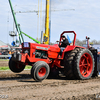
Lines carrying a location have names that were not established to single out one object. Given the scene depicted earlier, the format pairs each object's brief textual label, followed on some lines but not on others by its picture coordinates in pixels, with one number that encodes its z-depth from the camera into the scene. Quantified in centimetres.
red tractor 1402
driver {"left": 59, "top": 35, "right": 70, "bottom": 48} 1658
